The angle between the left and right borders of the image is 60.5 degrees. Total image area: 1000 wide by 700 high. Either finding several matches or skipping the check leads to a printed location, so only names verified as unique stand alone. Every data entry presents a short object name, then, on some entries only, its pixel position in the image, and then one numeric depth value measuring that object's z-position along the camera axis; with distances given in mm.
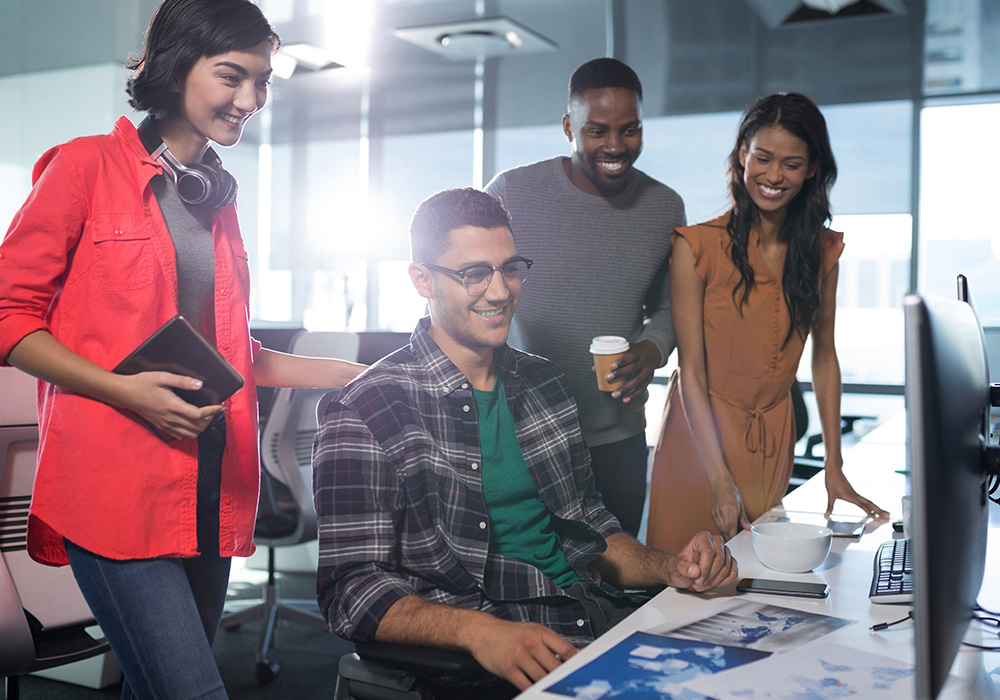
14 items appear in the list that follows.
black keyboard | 1254
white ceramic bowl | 1371
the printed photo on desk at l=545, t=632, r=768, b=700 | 917
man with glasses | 1276
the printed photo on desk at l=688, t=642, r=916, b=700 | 928
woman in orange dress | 1904
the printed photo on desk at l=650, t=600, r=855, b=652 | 1084
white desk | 1008
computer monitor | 669
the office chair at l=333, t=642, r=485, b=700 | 1124
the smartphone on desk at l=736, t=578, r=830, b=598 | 1286
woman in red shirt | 1191
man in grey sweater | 2148
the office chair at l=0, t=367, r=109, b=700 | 1918
